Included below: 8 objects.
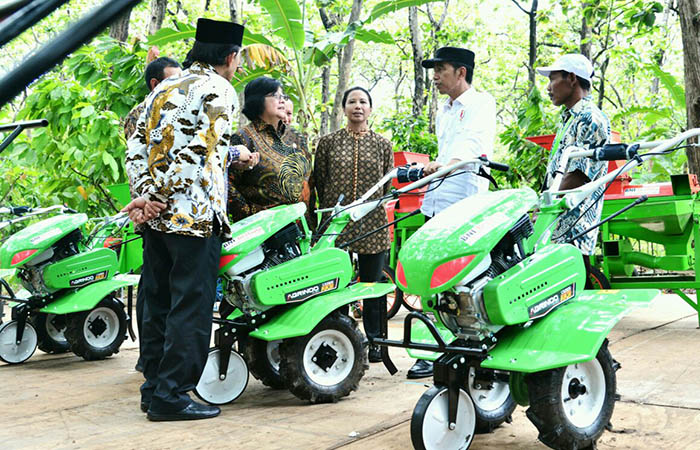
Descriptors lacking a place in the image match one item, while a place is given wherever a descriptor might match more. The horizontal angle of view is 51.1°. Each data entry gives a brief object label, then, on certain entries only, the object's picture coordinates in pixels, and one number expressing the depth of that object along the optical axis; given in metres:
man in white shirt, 4.13
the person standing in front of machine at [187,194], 3.32
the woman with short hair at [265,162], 4.06
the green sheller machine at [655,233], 5.67
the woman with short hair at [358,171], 4.87
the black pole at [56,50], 0.63
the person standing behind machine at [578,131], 3.53
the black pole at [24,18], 0.62
